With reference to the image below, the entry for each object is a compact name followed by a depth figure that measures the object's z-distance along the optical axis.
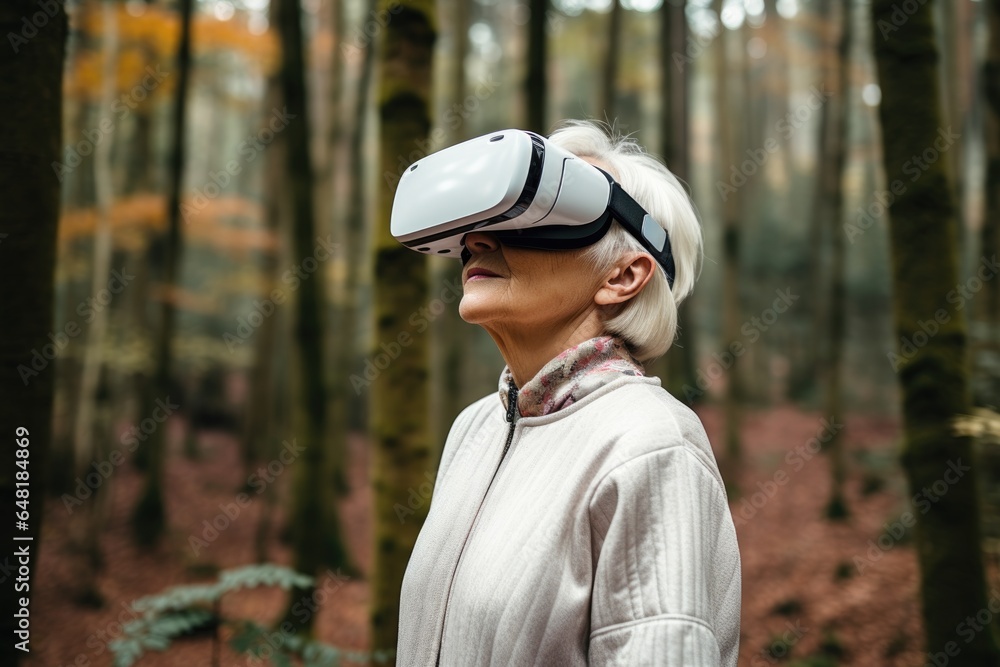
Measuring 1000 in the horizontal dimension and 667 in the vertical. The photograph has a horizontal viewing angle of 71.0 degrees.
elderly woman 1.12
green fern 2.67
